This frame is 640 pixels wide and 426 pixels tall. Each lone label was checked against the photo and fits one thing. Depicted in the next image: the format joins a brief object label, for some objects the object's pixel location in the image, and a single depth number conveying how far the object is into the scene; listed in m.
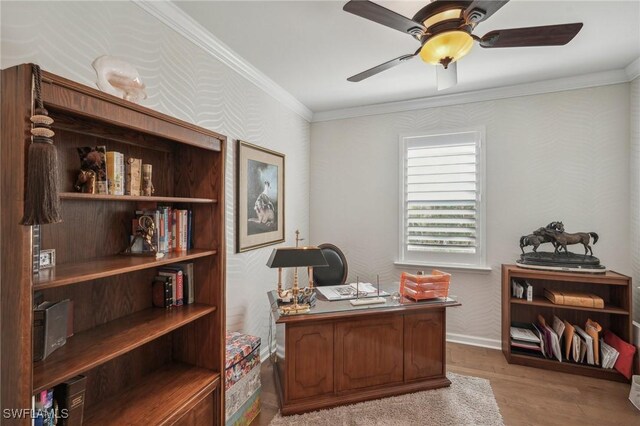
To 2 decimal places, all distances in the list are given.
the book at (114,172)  1.34
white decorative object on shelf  1.27
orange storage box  2.40
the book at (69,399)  1.15
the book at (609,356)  2.54
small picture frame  1.20
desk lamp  2.01
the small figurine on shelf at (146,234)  1.58
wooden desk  2.13
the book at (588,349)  2.62
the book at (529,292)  2.86
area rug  2.04
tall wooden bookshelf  0.94
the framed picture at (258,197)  2.61
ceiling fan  1.35
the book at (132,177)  1.44
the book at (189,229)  1.80
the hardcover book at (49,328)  1.10
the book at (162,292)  1.72
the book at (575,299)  2.62
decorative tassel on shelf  0.91
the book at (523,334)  2.82
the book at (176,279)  1.75
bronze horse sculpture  2.68
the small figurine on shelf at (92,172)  1.28
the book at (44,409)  1.05
